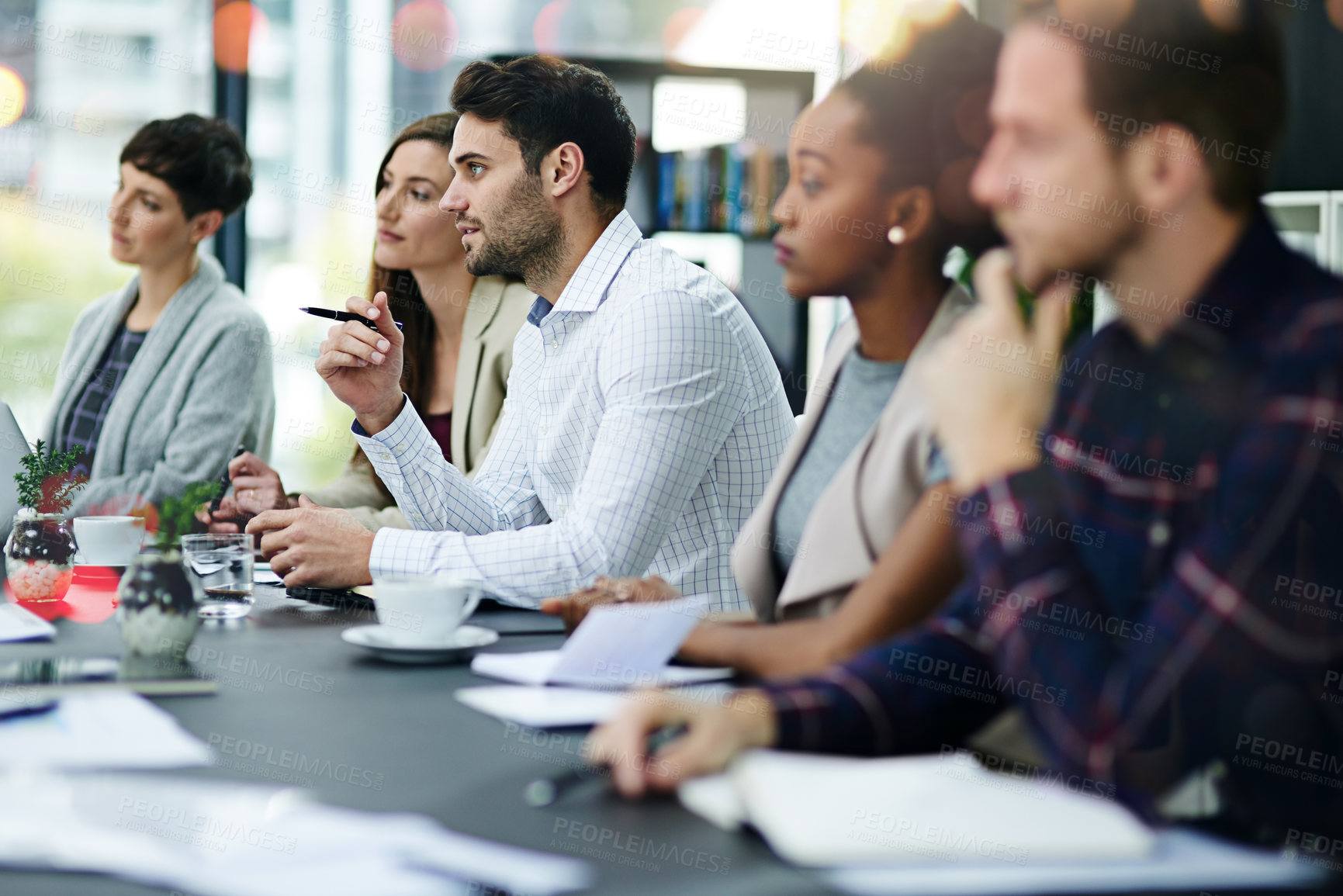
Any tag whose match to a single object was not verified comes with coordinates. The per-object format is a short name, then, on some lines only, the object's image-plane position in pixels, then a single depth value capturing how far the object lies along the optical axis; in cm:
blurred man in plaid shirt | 309
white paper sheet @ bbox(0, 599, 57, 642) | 361
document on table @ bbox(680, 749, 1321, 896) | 293
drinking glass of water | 376
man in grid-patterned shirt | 391
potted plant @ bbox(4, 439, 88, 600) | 377
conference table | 303
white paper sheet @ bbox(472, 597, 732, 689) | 336
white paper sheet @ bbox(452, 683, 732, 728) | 331
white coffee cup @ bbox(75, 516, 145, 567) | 398
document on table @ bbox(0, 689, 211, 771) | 321
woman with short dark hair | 527
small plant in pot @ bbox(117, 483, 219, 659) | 349
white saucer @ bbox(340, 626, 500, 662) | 352
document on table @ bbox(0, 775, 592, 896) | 292
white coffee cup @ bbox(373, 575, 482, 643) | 354
